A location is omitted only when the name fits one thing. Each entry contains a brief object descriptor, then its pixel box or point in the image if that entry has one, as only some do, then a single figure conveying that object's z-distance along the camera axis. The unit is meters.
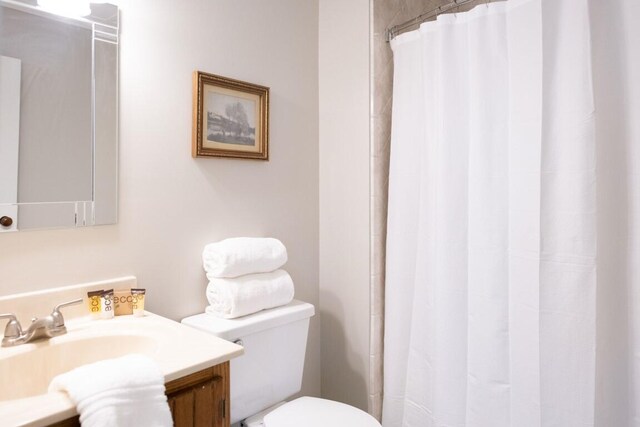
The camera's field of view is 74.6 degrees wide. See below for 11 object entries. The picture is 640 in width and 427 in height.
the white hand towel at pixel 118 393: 0.77
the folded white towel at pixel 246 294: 1.43
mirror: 1.13
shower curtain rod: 1.61
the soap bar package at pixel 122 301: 1.31
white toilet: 1.41
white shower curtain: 1.21
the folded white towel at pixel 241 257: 1.46
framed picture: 1.51
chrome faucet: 1.05
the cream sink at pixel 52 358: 1.00
